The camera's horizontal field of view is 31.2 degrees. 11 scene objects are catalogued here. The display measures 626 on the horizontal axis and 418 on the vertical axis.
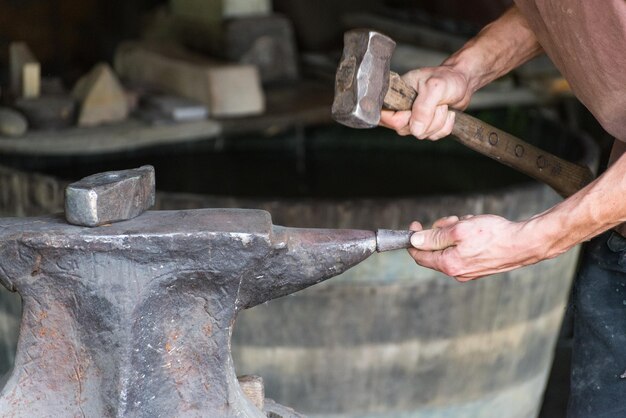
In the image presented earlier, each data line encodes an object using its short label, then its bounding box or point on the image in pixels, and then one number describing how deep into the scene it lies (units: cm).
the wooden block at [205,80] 391
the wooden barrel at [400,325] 275
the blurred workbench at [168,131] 351
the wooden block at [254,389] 182
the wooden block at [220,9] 439
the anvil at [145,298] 160
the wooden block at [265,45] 434
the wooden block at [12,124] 355
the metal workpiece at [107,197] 158
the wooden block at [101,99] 375
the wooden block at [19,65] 379
